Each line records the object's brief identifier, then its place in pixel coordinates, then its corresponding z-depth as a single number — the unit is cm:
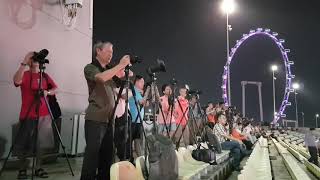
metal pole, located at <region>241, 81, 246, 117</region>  3722
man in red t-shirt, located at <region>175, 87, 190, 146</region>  670
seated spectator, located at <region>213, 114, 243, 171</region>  755
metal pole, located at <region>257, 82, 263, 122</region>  4180
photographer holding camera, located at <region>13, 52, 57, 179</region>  402
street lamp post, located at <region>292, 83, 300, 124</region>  4281
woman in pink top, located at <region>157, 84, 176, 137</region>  611
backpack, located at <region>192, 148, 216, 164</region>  482
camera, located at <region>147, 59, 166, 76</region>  364
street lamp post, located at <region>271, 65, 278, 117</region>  3680
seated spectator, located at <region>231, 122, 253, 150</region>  988
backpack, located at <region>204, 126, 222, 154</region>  624
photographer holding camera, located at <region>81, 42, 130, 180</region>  297
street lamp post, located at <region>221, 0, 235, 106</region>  1547
